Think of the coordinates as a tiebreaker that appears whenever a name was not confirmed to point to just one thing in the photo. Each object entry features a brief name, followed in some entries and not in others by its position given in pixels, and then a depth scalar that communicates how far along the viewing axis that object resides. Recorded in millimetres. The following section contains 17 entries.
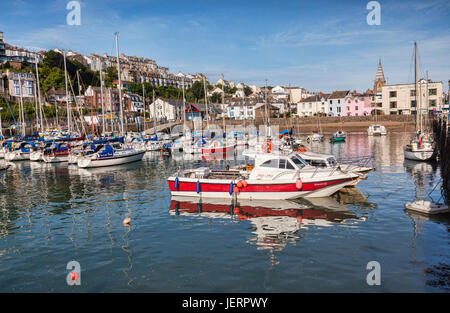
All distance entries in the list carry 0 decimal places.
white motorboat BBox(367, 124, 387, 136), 76812
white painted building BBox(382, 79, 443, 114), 90062
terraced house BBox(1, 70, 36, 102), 110688
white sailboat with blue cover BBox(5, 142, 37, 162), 49094
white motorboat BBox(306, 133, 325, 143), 69750
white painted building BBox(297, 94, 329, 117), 115312
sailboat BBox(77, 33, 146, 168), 39031
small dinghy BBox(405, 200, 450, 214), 16922
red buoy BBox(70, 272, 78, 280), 11320
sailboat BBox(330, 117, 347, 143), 64650
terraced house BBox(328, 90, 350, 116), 107250
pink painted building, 105594
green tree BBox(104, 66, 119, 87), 154538
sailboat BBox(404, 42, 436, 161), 34594
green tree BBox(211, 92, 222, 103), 162075
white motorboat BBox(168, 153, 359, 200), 19688
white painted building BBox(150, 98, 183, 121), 119425
